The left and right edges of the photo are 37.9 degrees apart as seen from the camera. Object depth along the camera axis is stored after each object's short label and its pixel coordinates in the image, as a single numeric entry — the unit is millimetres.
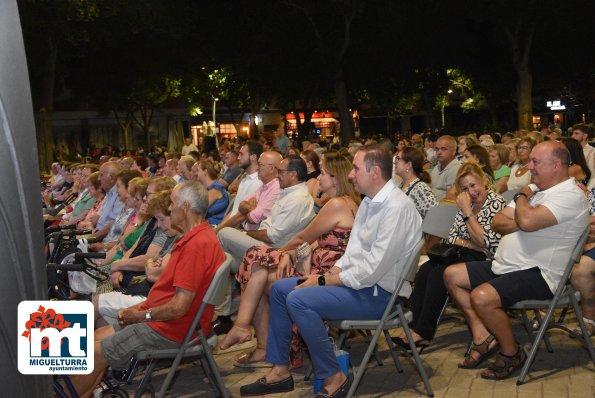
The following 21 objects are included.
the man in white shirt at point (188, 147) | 26347
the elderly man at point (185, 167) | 11812
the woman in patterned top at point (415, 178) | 8227
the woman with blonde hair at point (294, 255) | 6500
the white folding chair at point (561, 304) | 5723
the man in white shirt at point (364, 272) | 5621
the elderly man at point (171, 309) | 5328
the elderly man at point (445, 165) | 10500
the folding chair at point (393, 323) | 5562
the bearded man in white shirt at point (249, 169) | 9414
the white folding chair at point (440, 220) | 7410
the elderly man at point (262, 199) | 8461
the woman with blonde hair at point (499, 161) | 11000
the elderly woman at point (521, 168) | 9867
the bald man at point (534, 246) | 5824
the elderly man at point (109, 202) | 10242
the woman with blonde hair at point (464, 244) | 6723
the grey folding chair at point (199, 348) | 5277
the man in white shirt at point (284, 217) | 7535
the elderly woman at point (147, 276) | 6246
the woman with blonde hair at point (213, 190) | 9758
